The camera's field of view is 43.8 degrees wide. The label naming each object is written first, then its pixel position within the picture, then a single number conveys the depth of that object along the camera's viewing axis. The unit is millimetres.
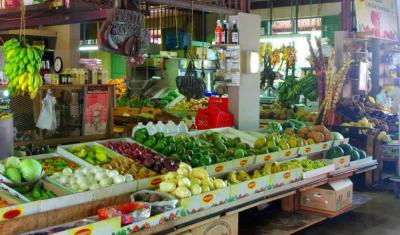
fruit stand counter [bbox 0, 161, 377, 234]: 3240
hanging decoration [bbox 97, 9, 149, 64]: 4777
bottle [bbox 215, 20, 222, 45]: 6293
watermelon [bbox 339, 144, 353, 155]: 6426
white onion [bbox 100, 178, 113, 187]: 3811
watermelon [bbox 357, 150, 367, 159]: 6534
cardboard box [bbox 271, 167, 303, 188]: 4885
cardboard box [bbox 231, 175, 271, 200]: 4352
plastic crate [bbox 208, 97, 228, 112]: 6793
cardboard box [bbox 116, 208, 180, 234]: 3328
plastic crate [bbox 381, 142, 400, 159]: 8164
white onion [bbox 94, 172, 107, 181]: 3889
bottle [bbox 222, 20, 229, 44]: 6324
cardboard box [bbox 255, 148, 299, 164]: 5332
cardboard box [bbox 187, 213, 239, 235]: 4075
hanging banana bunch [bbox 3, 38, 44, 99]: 3855
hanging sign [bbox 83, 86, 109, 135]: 7426
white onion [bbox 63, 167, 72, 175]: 3948
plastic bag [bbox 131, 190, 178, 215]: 3657
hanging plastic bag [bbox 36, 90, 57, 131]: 6941
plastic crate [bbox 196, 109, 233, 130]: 6559
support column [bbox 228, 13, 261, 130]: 6410
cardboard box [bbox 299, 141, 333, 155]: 5975
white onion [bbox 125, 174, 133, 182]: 3996
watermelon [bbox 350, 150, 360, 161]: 6362
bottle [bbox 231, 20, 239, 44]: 6309
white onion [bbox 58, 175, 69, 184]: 3814
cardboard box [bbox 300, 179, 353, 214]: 5562
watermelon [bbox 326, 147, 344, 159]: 6184
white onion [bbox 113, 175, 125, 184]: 3887
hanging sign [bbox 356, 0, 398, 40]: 7980
